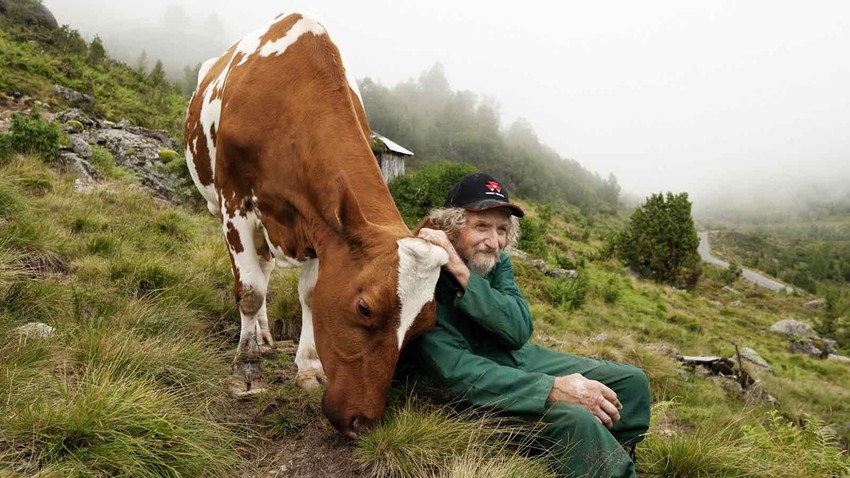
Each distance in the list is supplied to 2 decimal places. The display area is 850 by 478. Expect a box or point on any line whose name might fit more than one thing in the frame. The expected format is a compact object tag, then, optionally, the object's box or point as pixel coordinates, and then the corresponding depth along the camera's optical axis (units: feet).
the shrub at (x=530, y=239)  68.13
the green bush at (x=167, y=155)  42.74
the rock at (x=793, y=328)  77.56
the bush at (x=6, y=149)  25.62
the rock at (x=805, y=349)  67.31
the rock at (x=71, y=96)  52.19
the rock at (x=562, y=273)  56.90
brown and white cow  8.04
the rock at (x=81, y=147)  33.77
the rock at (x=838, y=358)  64.64
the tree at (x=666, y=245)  102.99
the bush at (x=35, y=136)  27.22
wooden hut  51.34
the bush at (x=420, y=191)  70.79
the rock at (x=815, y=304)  141.91
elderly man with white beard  8.00
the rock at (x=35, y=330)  8.89
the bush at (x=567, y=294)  45.91
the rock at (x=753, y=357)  49.60
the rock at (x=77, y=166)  28.66
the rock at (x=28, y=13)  74.08
